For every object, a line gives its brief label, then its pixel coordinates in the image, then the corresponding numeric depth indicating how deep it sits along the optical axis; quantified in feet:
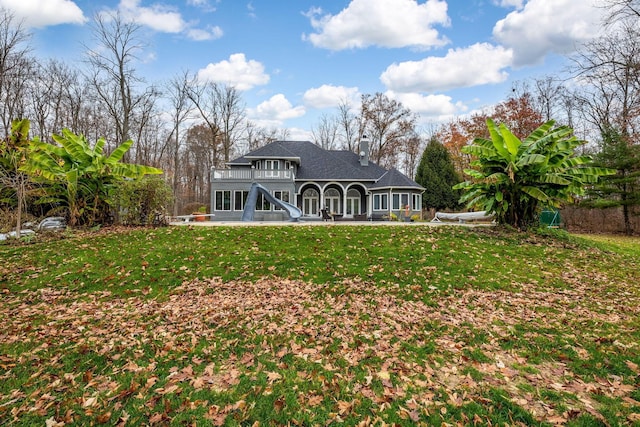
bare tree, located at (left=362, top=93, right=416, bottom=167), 119.24
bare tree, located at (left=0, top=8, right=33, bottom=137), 57.11
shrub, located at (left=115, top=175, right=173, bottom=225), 39.17
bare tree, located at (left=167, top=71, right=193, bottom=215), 97.30
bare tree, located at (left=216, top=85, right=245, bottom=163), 109.40
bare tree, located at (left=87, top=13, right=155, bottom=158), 66.23
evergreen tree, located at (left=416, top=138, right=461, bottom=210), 92.73
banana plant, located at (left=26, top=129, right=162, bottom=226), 35.60
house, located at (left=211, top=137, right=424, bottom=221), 78.59
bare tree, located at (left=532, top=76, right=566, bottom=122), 94.17
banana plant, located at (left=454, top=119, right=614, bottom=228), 31.99
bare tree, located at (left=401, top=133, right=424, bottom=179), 126.21
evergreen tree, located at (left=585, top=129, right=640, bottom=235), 55.77
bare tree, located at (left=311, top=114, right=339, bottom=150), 132.67
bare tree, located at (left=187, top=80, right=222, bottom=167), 101.14
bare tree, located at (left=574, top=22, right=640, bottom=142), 31.86
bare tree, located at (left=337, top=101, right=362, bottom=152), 126.21
